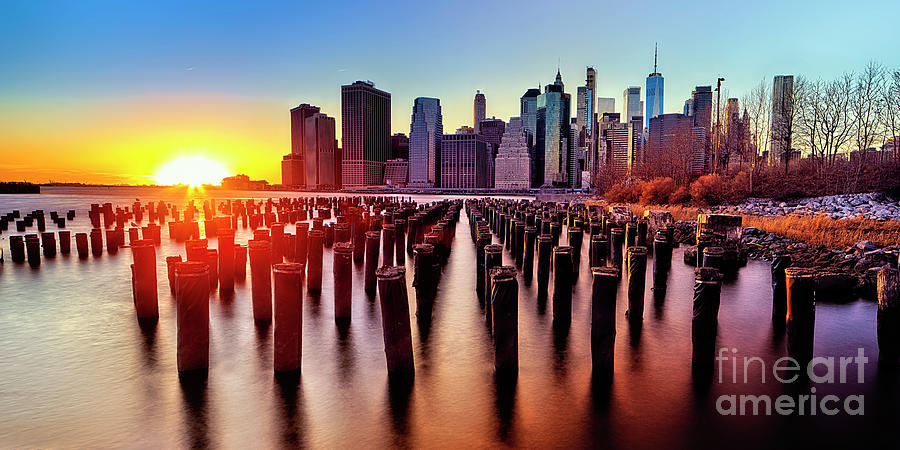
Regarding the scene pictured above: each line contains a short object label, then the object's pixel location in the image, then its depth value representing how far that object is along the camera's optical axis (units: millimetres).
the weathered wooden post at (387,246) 13680
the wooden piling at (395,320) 5906
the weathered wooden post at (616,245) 13406
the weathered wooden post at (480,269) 10836
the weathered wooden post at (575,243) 13562
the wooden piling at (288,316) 5957
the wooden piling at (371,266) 11242
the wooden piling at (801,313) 6703
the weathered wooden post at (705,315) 6289
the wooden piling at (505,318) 5934
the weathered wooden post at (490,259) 9227
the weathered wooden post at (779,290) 8727
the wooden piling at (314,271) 11016
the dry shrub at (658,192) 39719
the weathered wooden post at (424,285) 8922
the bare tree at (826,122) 47000
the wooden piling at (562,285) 8758
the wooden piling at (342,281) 8109
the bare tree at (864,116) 45344
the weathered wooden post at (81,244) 16750
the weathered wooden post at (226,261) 10953
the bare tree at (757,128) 51500
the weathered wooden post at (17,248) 15703
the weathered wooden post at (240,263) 12172
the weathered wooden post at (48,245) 16562
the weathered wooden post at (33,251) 15091
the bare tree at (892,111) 44781
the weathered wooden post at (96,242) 17312
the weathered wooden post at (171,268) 10640
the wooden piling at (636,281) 8664
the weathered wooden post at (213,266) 10692
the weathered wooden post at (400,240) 15892
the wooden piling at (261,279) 8195
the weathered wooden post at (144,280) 8289
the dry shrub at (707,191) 36812
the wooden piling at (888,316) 6555
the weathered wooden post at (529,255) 12789
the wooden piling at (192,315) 5828
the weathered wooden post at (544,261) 10648
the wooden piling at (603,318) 6039
